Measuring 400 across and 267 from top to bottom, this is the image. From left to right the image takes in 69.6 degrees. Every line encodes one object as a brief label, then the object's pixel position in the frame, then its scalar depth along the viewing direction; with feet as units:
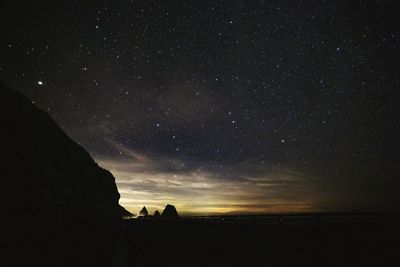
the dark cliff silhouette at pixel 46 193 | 34.64
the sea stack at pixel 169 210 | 497.87
